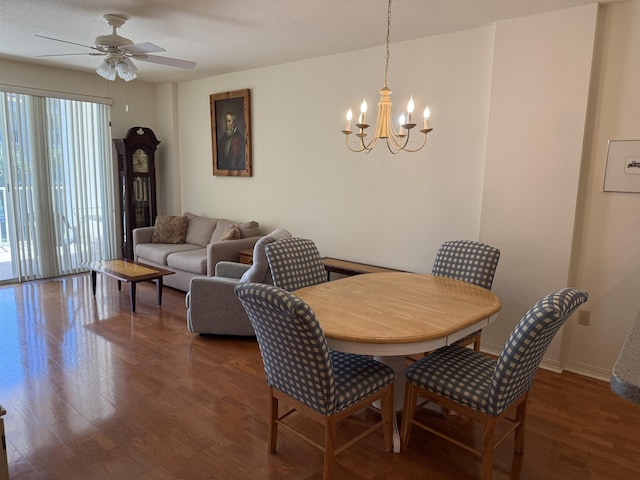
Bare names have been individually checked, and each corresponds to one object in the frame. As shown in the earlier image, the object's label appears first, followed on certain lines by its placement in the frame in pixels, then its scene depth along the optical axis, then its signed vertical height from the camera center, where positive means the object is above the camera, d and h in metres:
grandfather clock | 5.82 -0.16
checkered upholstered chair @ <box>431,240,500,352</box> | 2.92 -0.58
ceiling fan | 3.16 +0.86
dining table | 1.96 -0.69
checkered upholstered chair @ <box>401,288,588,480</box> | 1.75 -0.92
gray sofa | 4.65 -0.89
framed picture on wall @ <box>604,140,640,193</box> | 2.88 +0.09
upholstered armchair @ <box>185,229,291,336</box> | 3.58 -1.11
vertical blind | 5.13 -0.19
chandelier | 2.35 +0.30
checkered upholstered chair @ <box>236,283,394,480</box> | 1.76 -0.91
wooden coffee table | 4.27 -1.02
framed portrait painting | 5.24 +0.47
